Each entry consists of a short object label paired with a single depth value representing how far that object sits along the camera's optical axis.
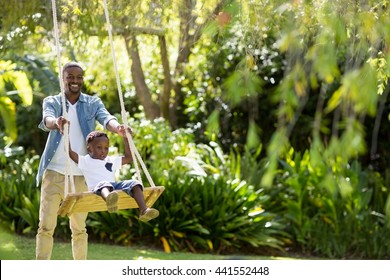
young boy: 7.84
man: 8.50
